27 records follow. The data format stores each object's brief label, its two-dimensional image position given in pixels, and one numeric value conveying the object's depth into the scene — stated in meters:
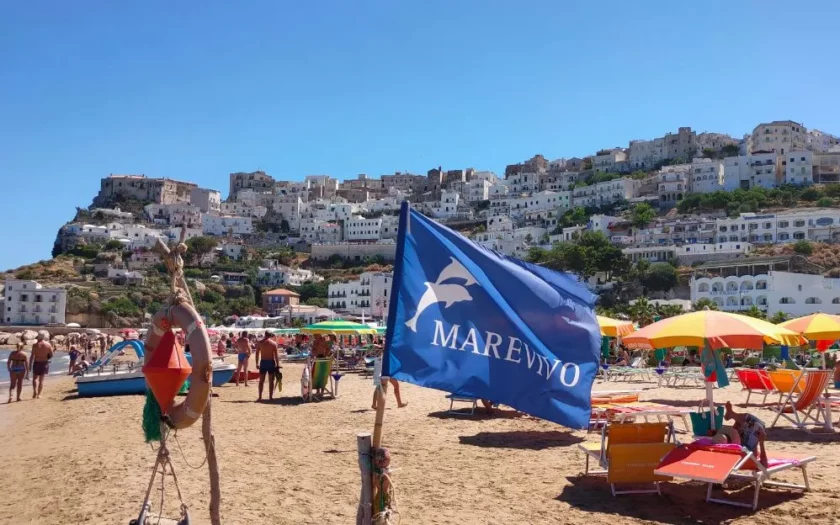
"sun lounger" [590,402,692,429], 8.34
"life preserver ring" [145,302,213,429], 4.68
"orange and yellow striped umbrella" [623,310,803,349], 9.34
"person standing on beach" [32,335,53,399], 17.08
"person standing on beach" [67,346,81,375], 30.63
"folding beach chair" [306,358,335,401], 15.52
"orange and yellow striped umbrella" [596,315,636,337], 18.62
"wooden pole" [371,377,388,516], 4.77
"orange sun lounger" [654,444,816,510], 6.30
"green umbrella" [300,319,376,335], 18.84
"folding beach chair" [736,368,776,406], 13.30
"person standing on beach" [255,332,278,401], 14.94
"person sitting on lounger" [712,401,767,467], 6.93
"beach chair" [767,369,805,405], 11.43
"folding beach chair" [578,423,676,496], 7.07
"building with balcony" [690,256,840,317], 58.00
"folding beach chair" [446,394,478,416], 12.76
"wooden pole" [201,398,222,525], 5.25
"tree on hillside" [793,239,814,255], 76.31
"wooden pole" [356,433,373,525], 4.80
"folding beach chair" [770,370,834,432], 10.02
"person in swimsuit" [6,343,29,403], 17.05
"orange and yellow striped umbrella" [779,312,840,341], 13.13
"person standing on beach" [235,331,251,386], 18.94
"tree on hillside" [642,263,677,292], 76.38
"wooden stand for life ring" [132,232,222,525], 4.70
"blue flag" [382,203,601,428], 4.81
